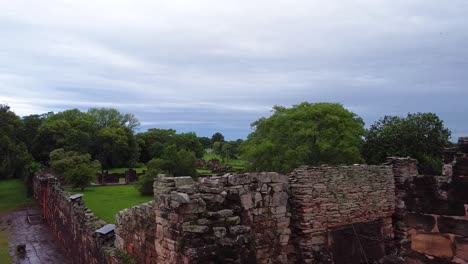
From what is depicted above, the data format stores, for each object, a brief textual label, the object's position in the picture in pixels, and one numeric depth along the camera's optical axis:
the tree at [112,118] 79.00
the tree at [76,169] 33.19
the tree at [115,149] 58.53
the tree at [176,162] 37.44
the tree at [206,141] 126.32
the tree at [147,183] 32.12
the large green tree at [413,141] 29.95
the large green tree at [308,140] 28.94
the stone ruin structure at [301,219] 4.05
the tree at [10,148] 34.56
